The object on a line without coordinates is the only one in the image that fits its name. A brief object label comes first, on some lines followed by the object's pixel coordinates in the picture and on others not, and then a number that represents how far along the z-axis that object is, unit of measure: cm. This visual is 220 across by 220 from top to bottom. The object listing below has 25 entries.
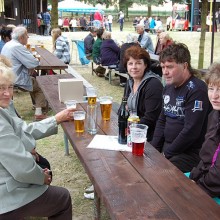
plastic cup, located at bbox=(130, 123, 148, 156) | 199
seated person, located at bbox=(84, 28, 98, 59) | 1024
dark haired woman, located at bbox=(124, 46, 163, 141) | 310
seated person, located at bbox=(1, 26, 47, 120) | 537
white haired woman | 178
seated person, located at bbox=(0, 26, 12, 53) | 715
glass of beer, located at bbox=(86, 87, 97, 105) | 259
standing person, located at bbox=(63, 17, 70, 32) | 2930
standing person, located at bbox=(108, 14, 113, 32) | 2964
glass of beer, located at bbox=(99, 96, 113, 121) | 270
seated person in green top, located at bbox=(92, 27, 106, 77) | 927
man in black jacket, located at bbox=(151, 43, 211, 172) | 262
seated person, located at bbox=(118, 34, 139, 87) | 733
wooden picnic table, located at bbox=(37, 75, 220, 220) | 148
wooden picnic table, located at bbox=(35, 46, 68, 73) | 603
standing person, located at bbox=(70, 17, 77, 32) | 3020
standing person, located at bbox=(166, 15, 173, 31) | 2880
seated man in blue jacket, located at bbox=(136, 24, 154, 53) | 962
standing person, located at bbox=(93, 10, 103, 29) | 2695
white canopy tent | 3152
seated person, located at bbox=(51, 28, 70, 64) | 838
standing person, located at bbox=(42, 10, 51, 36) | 2267
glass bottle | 222
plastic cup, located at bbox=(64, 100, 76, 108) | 277
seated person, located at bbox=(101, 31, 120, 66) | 845
